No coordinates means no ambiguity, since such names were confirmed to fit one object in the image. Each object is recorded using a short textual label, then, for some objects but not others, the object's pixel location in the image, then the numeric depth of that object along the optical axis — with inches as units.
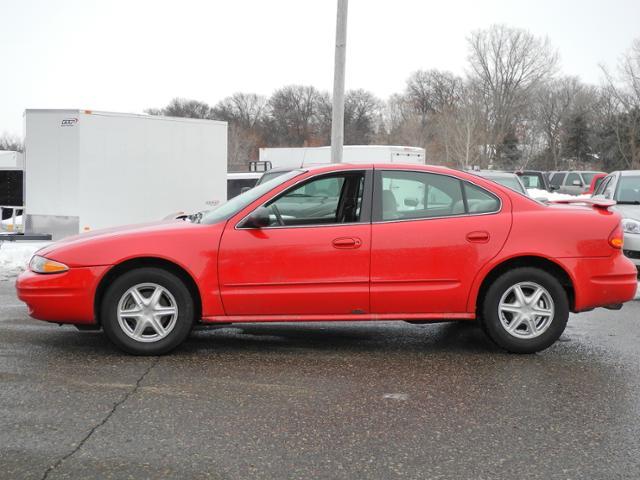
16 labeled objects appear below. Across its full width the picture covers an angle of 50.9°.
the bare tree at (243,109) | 3779.5
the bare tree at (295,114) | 3693.4
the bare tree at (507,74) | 2733.8
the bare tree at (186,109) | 3678.6
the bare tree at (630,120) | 1733.5
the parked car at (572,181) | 1239.4
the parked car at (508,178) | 472.9
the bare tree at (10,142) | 3056.1
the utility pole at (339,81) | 477.4
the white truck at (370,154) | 873.5
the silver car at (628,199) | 369.4
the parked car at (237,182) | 683.4
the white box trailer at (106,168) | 472.7
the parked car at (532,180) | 831.4
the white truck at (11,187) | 641.0
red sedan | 203.6
